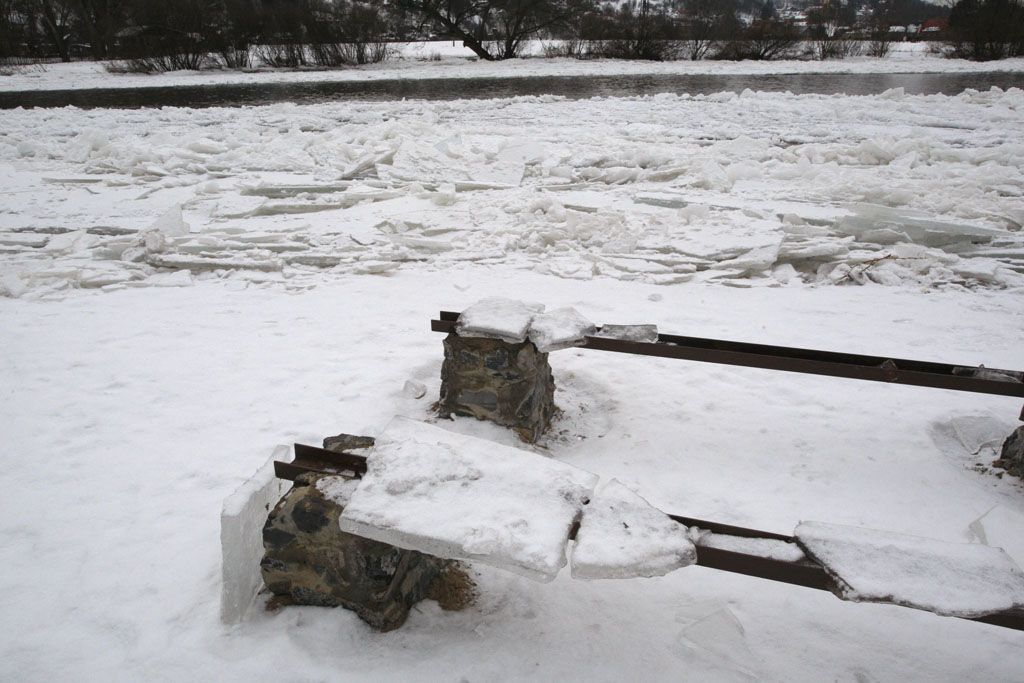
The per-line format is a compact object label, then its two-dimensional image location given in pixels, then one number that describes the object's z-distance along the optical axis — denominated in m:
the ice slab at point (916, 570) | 1.35
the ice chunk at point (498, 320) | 2.41
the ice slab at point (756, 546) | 1.48
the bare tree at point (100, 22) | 27.47
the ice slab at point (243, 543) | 1.65
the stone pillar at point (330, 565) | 1.63
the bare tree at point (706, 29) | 27.00
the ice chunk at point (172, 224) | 5.11
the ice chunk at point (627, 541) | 1.45
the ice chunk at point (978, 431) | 2.55
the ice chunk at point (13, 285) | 4.07
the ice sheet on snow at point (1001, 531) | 1.97
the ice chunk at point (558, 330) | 2.41
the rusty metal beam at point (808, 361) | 2.28
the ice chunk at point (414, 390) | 2.92
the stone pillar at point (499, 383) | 2.52
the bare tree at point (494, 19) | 28.36
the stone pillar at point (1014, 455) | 2.30
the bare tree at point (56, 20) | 28.36
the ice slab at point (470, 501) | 1.46
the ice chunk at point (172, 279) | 4.34
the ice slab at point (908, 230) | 4.78
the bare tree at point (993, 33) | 22.70
